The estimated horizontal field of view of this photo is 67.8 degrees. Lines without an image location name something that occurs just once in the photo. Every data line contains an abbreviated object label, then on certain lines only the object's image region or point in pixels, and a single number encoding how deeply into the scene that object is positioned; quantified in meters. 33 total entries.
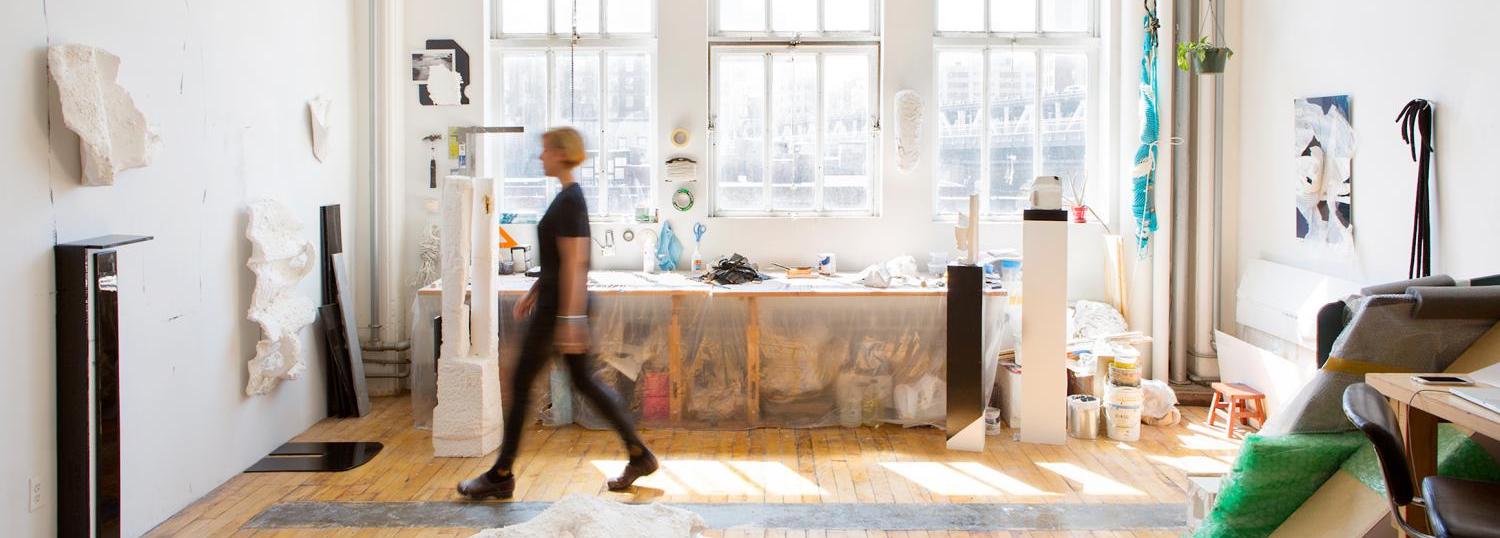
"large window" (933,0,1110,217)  6.89
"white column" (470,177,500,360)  5.24
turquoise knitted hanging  6.41
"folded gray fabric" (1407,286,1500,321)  3.36
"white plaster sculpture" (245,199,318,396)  5.19
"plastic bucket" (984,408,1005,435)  5.86
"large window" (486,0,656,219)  6.93
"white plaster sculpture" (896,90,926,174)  6.65
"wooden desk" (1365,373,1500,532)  2.83
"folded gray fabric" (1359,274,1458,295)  3.65
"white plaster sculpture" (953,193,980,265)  5.67
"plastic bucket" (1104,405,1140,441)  5.70
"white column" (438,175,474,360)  5.23
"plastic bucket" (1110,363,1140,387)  5.78
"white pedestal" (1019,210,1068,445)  5.62
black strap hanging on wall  4.67
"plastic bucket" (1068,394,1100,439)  5.75
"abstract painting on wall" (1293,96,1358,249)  5.35
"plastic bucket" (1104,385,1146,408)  5.70
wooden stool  5.81
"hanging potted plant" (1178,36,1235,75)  5.89
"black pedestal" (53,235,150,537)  3.74
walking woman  4.55
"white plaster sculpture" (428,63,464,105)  6.76
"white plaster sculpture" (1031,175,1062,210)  5.63
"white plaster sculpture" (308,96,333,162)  5.95
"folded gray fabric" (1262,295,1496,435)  3.40
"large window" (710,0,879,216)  6.86
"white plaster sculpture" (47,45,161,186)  3.76
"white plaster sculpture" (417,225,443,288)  6.73
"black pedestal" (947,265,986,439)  5.59
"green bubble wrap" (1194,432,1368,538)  3.49
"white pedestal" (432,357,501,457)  5.36
